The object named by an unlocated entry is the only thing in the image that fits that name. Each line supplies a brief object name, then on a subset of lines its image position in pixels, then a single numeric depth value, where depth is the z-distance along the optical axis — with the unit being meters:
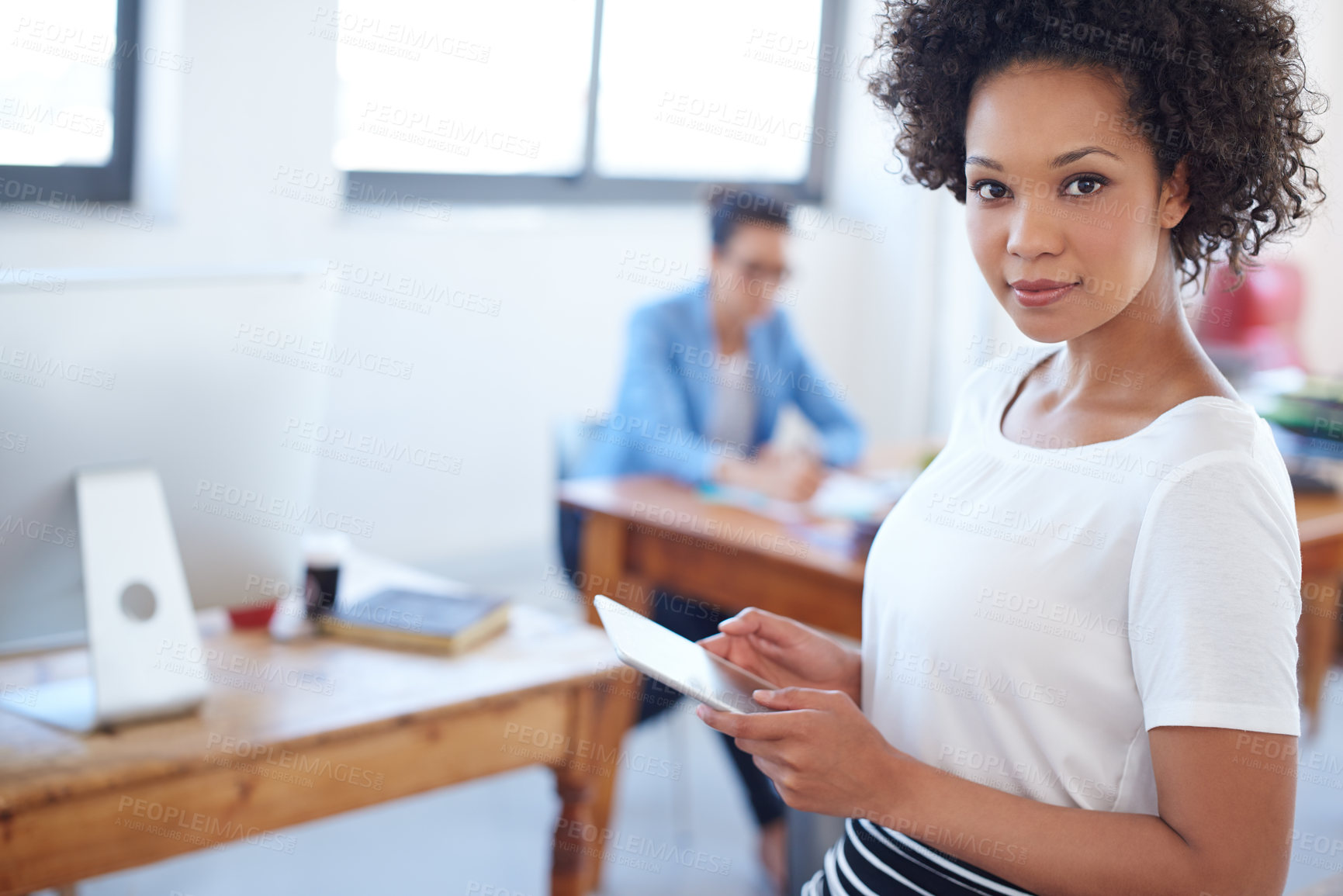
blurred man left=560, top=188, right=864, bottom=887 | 2.79
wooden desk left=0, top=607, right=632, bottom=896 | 1.35
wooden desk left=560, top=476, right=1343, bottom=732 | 2.32
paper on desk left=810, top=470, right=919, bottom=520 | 2.55
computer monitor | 1.39
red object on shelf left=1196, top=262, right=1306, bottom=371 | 5.13
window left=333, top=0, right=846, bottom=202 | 3.68
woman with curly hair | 0.91
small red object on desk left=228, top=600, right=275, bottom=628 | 1.85
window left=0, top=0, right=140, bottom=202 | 2.99
